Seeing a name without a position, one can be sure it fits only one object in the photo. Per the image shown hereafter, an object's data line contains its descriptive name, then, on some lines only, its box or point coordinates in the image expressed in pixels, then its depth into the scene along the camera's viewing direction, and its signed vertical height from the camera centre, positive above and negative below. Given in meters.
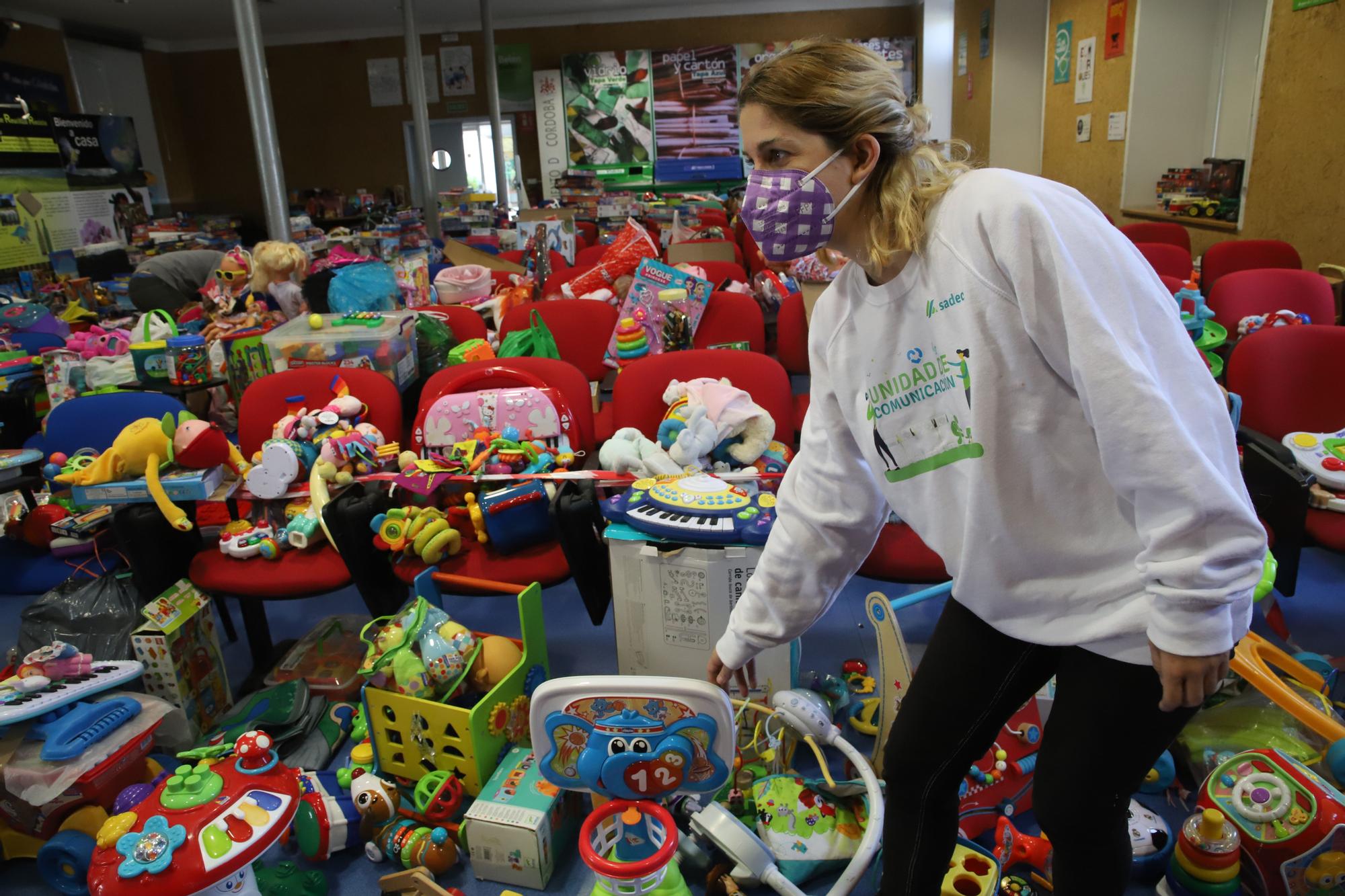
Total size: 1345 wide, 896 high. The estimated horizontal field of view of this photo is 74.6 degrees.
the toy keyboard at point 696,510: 1.91 -0.70
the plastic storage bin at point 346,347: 2.95 -0.47
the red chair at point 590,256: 4.83 -0.35
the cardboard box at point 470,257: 4.90 -0.34
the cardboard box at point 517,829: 1.80 -1.26
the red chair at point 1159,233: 4.88 -0.38
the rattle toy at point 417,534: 2.22 -0.81
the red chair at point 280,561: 2.27 -0.90
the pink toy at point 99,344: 3.69 -0.53
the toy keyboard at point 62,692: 1.89 -1.03
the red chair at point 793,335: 3.63 -0.61
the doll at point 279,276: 3.82 -0.30
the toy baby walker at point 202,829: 1.46 -1.03
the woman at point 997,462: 0.87 -0.31
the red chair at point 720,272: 4.27 -0.41
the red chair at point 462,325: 3.57 -0.50
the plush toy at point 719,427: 2.33 -0.63
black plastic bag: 2.34 -1.04
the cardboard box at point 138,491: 2.24 -0.68
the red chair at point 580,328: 3.58 -0.54
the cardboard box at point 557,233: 5.39 -0.24
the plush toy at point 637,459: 2.29 -0.68
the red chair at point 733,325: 3.50 -0.54
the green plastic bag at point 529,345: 3.21 -0.53
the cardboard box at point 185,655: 2.20 -1.09
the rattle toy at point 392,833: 1.85 -1.31
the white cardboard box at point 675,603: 1.95 -0.91
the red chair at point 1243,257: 4.16 -0.46
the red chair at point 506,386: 2.26 -0.59
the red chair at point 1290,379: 2.52 -0.62
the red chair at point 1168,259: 4.27 -0.45
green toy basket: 1.94 -1.14
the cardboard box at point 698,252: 5.21 -0.38
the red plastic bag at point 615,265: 4.20 -0.35
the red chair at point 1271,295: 3.28 -0.50
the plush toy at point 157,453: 2.23 -0.60
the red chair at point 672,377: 2.57 -0.54
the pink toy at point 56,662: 2.03 -0.99
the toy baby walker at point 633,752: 1.21 -0.76
